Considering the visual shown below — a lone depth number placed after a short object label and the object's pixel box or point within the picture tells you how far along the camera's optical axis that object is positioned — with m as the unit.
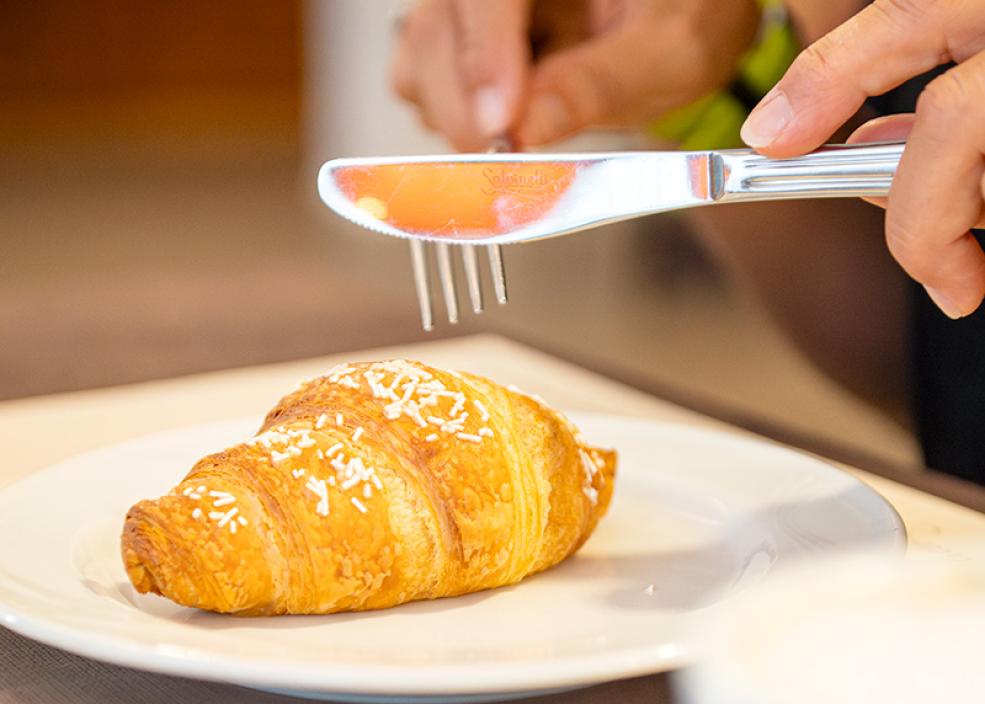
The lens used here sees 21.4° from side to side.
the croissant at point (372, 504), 0.63
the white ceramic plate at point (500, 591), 0.59
